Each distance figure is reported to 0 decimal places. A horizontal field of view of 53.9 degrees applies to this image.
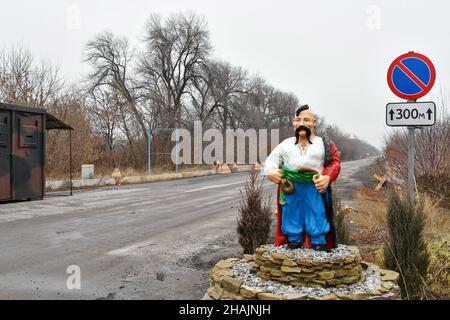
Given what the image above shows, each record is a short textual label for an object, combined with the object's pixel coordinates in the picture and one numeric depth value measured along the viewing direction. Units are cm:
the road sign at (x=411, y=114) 639
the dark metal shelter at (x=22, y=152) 1307
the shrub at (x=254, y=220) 628
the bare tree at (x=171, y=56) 4016
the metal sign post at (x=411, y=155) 650
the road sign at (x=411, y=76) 649
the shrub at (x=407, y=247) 485
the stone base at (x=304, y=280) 401
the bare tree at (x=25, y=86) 2012
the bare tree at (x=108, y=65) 3700
